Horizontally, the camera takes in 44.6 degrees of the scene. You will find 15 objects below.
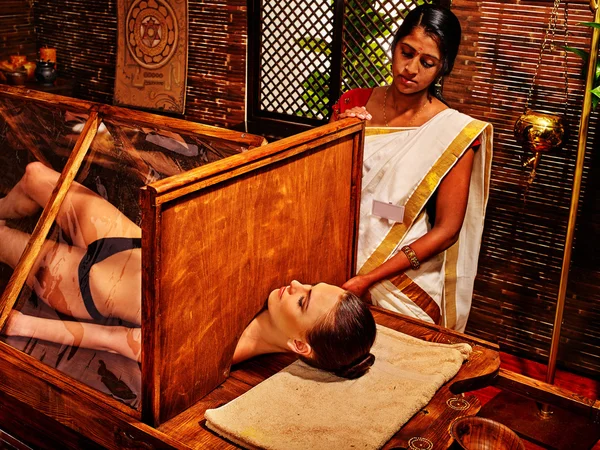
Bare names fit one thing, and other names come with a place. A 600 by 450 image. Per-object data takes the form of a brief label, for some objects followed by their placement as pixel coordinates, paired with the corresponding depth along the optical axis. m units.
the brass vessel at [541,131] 3.14
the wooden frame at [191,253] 1.52
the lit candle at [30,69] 4.73
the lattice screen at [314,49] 3.74
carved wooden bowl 1.53
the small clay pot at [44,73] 4.75
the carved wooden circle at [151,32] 4.46
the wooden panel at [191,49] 4.23
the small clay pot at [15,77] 4.62
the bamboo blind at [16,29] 4.91
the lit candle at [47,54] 4.88
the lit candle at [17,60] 4.70
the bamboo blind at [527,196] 3.30
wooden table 1.58
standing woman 2.58
